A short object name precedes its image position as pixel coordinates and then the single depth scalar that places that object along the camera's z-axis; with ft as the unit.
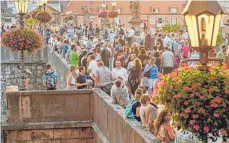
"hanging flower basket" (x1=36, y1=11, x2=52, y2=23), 104.48
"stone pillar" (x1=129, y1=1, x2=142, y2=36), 131.44
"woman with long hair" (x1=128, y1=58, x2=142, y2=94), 59.31
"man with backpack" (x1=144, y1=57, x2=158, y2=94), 59.06
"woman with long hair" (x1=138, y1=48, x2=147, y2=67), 65.37
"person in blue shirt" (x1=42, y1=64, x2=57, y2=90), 64.34
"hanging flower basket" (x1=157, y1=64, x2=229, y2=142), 25.14
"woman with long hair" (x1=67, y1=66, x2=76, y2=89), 60.23
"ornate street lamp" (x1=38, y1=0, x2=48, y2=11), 97.77
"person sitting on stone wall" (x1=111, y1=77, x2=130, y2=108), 47.24
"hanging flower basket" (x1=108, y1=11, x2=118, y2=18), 152.46
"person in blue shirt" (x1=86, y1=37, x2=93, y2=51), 98.92
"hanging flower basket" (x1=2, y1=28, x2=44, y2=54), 66.28
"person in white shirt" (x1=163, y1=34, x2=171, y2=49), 90.96
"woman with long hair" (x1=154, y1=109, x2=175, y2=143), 33.09
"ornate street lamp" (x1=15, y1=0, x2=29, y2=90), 62.49
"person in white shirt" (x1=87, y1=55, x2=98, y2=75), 61.21
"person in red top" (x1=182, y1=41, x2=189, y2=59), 80.07
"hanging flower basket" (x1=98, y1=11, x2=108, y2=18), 163.43
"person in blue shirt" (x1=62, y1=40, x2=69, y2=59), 89.76
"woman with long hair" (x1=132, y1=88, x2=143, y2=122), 40.19
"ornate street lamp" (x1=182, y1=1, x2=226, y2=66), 25.62
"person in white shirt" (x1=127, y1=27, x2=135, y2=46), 116.16
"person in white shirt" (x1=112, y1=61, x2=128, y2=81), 56.95
